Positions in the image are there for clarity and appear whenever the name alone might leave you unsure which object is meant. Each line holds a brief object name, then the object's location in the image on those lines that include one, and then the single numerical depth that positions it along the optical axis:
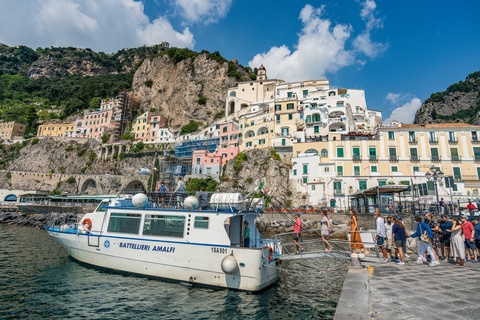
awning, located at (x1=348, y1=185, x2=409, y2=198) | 19.65
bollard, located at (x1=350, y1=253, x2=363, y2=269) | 7.97
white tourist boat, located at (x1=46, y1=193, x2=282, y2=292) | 8.95
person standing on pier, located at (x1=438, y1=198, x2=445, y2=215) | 20.58
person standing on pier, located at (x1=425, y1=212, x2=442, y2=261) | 9.58
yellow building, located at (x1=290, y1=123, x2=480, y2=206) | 31.39
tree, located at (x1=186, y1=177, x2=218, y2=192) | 43.56
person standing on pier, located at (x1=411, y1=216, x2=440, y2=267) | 8.77
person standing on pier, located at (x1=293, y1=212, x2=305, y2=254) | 10.56
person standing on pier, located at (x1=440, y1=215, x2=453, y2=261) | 9.39
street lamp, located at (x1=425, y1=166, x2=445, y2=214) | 20.23
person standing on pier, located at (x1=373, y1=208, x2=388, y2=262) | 9.30
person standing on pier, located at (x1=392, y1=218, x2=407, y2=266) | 8.91
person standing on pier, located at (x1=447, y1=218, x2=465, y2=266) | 8.59
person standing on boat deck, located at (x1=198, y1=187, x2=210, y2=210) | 10.65
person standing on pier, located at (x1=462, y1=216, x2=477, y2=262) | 9.08
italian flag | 9.16
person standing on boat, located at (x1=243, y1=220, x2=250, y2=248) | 10.05
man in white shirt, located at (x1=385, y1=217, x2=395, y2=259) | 10.14
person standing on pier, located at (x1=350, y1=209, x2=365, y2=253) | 8.65
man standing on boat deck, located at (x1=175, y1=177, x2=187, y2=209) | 11.48
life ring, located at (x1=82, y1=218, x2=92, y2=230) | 12.46
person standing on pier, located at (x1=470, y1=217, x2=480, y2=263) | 9.00
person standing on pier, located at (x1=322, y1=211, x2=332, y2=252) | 9.32
